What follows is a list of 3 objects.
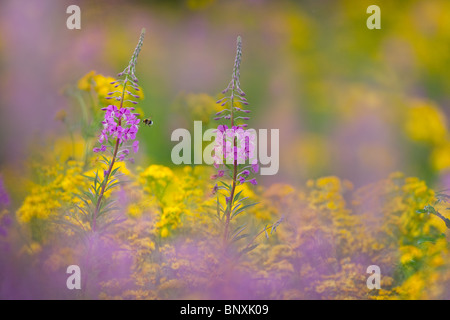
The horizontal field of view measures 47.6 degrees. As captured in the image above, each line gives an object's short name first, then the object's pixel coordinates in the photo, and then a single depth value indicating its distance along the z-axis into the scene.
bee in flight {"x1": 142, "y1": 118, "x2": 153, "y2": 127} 2.83
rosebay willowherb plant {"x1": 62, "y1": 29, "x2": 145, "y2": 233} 2.70
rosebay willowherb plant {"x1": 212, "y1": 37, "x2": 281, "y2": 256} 2.71
